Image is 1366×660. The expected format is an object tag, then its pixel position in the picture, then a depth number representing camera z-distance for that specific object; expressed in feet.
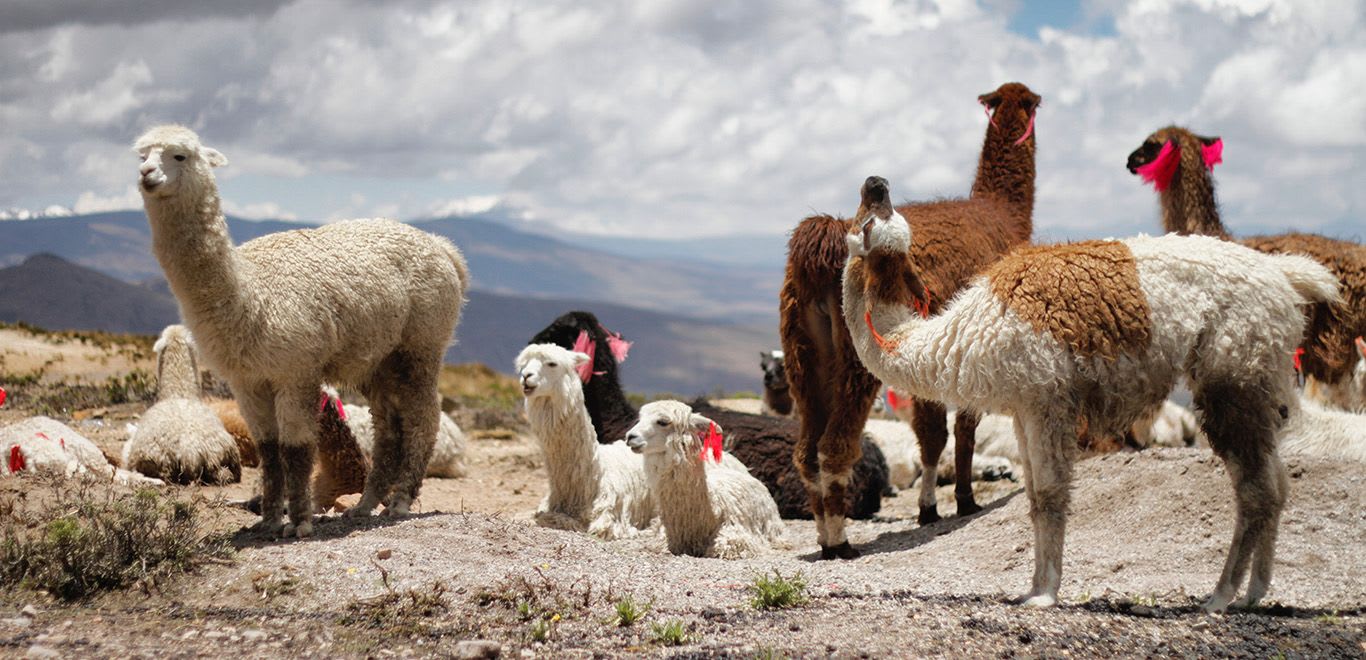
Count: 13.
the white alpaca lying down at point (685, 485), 30.01
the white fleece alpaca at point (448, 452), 42.47
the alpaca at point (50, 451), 32.22
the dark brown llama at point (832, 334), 28.37
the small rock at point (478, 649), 16.29
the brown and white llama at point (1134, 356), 19.89
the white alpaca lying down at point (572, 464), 31.99
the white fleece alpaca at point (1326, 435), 30.66
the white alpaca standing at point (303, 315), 23.70
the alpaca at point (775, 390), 57.41
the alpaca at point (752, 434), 37.55
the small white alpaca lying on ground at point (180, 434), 35.24
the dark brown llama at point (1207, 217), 31.48
